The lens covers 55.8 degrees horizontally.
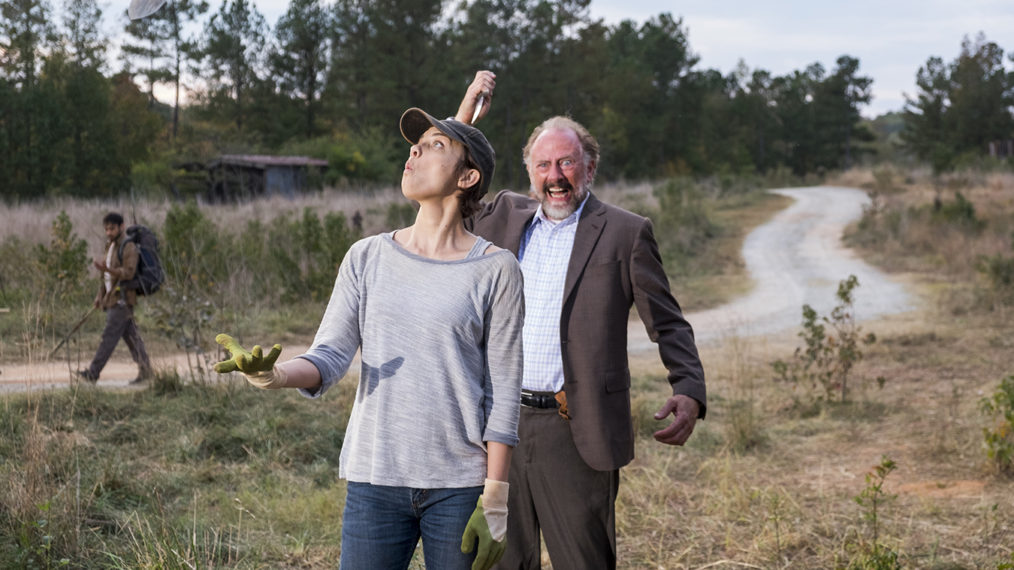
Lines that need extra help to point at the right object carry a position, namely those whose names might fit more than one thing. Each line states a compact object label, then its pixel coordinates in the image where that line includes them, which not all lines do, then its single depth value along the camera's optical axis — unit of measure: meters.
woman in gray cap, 2.04
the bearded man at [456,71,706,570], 3.03
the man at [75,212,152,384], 8.45
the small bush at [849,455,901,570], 3.86
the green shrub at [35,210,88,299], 11.08
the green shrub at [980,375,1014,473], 5.86
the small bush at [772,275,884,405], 8.38
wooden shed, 31.83
